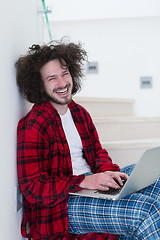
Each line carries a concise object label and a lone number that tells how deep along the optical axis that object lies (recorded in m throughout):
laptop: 1.00
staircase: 1.84
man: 1.08
